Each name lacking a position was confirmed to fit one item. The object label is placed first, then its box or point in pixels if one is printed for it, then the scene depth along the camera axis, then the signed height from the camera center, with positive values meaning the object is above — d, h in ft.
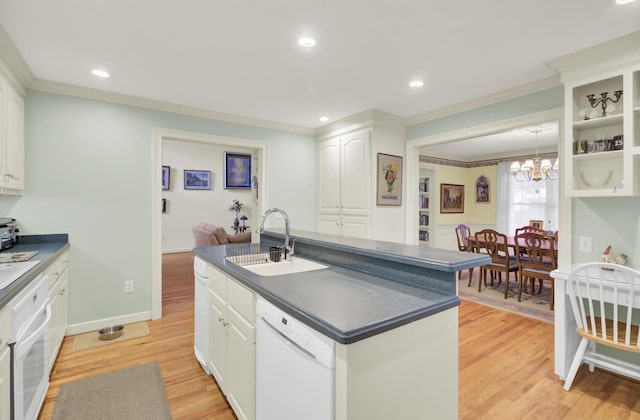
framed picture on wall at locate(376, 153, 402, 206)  12.61 +1.23
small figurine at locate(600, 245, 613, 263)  7.43 -1.12
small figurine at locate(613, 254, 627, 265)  7.39 -1.19
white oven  4.48 -2.29
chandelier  15.39 +2.21
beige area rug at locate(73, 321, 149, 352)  9.01 -4.03
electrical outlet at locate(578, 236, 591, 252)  8.11 -0.88
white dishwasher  3.37 -2.01
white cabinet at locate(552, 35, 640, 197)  6.90 +2.14
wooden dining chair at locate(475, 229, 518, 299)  13.79 -1.91
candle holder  7.57 +2.81
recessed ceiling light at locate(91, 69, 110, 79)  8.59 +3.85
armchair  19.01 -1.79
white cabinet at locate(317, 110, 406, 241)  12.46 +1.63
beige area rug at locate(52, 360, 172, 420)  6.07 -4.07
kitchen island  3.30 -1.29
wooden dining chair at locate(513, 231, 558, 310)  12.38 -2.06
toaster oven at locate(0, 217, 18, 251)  7.92 -0.67
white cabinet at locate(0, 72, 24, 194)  7.29 +1.76
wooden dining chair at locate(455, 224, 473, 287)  16.56 -1.53
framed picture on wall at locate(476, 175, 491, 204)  22.97 +1.47
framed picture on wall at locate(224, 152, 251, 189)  27.17 +3.48
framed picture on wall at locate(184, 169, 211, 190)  25.86 +2.49
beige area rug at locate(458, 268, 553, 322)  11.80 -3.88
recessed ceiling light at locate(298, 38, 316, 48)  7.02 +3.90
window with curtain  19.62 +0.57
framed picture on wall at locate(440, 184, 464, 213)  22.72 +0.89
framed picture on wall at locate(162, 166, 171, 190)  24.58 +2.55
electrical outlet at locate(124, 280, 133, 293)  10.64 -2.72
